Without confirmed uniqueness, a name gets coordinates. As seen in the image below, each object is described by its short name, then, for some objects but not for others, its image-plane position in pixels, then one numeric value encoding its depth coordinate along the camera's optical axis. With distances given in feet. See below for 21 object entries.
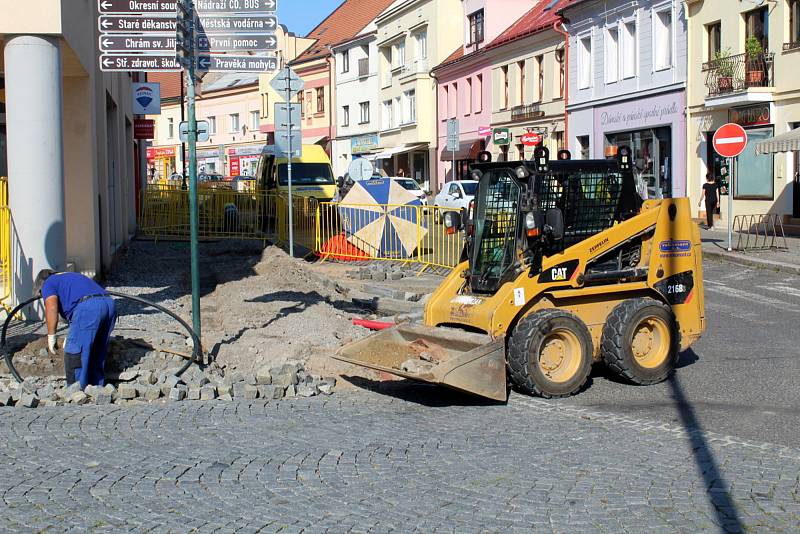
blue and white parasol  64.03
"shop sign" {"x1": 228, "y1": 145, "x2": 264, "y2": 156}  247.29
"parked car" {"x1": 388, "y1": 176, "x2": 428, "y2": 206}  133.80
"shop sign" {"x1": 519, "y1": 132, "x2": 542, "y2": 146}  112.81
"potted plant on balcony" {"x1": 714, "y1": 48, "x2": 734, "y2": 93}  92.38
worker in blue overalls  29.35
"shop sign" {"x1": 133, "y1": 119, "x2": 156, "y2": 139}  98.22
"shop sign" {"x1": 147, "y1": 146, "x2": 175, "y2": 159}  253.34
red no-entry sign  70.49
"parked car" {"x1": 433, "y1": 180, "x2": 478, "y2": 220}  117.85
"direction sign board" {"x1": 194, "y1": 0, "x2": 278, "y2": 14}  34.32
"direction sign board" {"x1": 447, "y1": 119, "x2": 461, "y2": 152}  120.88
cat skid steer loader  28.63
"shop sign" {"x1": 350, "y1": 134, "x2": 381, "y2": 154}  202.08
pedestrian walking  91.71
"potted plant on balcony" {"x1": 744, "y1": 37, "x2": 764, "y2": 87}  88.99
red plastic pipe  39.43
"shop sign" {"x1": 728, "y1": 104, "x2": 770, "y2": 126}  89.45
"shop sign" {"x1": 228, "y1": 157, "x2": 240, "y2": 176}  254.88
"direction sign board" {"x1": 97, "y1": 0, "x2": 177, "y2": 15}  33.01
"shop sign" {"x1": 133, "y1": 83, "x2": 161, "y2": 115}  91.91
